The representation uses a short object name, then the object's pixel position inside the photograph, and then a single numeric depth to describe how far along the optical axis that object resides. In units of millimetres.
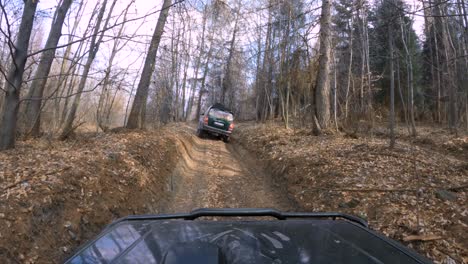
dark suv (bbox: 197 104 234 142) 20094
